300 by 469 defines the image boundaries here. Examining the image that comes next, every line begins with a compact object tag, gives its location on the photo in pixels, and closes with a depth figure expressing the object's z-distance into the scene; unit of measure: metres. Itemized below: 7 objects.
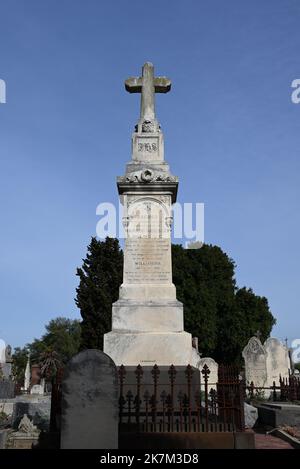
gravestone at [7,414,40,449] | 8.32
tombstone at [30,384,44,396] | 26.69
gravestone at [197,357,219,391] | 21.88
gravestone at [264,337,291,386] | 20.73
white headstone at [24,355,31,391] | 35.59
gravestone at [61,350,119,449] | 4.90
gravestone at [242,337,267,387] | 20.55
